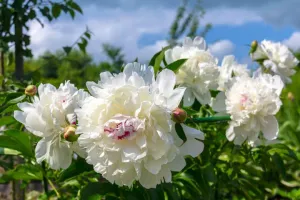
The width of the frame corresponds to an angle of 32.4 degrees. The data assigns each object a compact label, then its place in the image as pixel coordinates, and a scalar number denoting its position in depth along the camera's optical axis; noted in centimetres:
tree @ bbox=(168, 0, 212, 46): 689
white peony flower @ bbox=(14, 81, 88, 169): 91
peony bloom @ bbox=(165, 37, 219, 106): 121
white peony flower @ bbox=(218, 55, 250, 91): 137
